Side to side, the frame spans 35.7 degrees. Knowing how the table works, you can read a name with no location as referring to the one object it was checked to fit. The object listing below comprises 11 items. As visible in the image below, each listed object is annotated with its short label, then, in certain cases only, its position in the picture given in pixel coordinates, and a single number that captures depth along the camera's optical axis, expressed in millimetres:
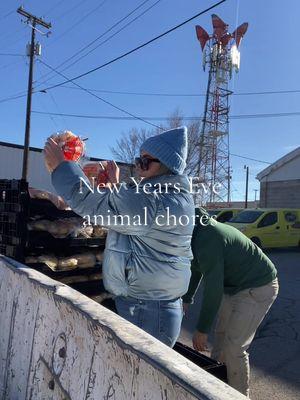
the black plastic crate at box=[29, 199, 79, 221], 4186
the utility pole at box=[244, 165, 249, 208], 54531
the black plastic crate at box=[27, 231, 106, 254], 4102
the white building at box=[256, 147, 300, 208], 25406
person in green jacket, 3127
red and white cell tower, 33025
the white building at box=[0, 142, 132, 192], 28359
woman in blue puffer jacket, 2232
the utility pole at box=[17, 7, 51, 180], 23922
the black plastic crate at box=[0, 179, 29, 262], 3941
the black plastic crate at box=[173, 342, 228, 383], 2818
